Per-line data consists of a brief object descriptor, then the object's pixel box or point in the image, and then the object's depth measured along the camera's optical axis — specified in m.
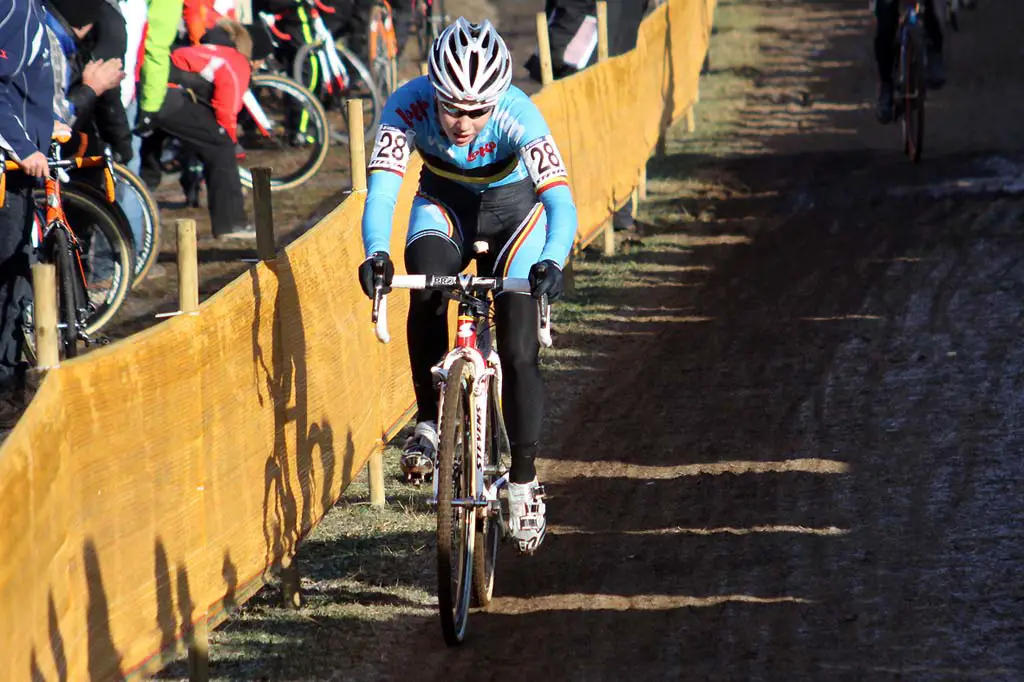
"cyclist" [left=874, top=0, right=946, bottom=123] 31.86
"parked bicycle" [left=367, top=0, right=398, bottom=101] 35.91
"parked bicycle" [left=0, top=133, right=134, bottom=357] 16.59
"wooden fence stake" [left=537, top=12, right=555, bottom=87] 24.67
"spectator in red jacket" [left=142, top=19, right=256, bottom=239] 25.80
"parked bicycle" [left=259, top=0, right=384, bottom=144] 34.56
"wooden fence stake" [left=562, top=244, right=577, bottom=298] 25.11
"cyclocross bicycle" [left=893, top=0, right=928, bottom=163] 31.30
